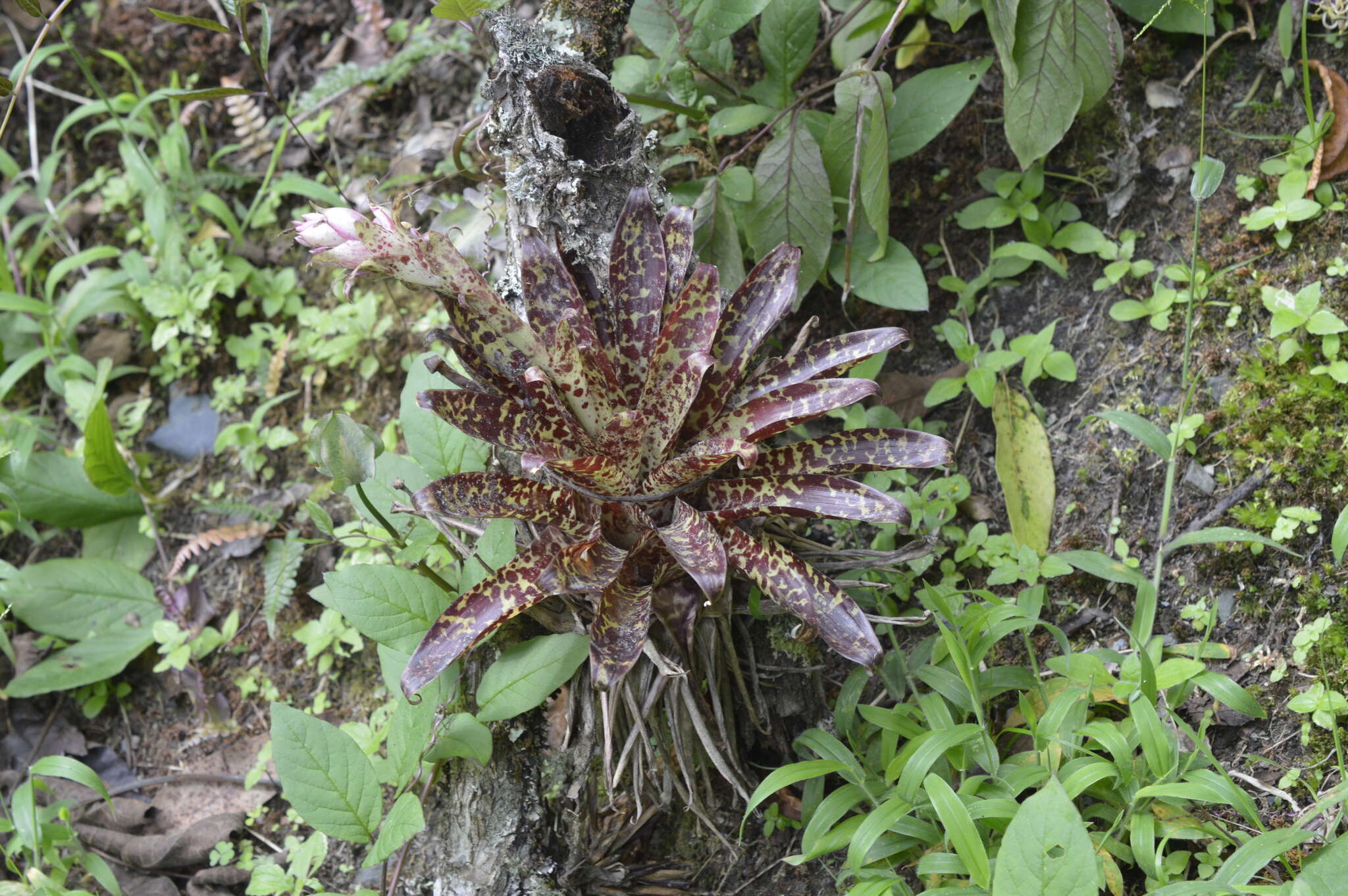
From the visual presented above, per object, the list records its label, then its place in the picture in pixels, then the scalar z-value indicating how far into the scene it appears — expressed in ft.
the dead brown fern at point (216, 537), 8.07
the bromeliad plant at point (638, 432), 4.96
